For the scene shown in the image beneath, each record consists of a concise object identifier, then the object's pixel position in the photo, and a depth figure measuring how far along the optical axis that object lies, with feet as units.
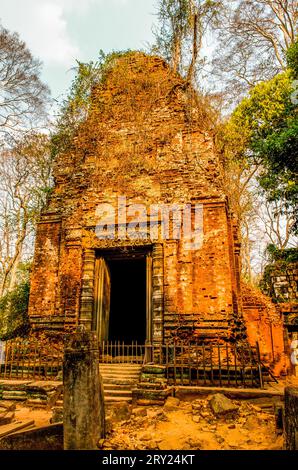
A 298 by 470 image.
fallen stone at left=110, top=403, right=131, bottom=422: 15.70
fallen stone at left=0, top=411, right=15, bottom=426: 16.33
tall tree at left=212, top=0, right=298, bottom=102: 56.49
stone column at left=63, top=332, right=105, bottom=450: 12.12
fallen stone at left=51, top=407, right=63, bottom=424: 15.41
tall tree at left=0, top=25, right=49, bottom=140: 41.78
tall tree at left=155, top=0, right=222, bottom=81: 41.06
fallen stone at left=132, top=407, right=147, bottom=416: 17.22
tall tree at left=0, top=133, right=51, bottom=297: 53.42
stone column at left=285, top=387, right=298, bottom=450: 11.20
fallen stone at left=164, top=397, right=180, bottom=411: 18.47
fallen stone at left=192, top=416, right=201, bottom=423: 16.34
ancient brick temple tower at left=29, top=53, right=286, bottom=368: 27.66
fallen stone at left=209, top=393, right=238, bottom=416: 16.38
